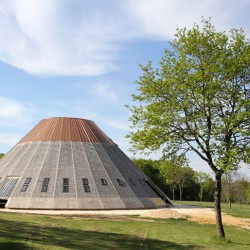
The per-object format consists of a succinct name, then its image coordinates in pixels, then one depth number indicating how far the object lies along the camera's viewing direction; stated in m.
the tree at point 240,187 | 100.31
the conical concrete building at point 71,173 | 42.16
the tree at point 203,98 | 21.14
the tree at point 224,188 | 89.65
